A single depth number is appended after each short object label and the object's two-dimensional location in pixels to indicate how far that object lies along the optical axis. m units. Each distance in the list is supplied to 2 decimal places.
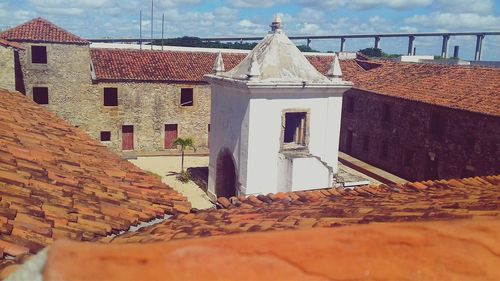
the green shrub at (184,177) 21.00
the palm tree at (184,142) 23.86
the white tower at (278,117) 14.22
